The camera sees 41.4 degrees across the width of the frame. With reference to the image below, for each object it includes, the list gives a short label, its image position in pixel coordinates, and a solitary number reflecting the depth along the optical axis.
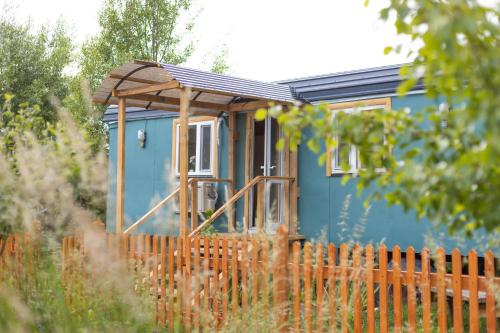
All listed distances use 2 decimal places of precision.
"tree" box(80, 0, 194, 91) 21.78
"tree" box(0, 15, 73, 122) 21.98
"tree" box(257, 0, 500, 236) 1.76
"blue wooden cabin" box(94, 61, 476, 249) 9.16
